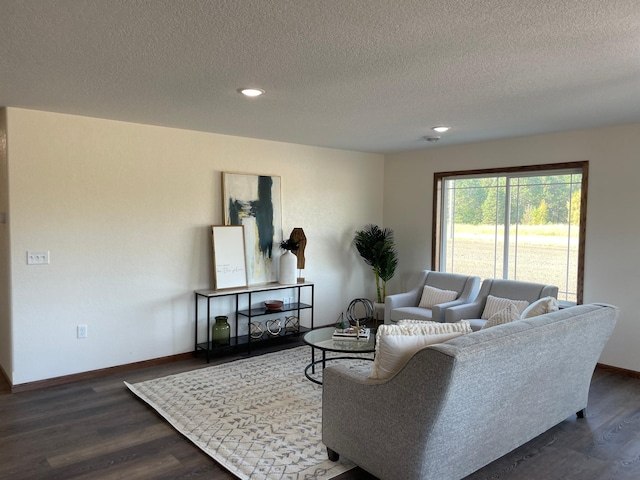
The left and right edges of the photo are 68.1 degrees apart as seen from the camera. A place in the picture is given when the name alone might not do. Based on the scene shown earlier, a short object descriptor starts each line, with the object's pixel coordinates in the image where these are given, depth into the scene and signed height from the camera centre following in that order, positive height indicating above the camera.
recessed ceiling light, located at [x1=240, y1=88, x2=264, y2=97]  3.15 +0.85
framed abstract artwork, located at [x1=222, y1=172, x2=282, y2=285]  5.05 +0.02
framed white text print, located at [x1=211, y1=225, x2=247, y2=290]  4.89 -0.42
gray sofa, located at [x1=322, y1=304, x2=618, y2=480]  2.21 -0.94
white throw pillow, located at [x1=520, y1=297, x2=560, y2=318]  3.12 -0.57
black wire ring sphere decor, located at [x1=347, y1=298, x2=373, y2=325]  6.23 -1.24
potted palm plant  6.05 -0.43
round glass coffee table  3.75 -1.03
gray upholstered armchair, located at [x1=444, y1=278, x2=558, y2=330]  4.62 -0.74
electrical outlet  4.18 -1.03
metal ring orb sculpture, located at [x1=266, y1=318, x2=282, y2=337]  5.29 -1.23
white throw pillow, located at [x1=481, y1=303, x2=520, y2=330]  2.97 -0.61
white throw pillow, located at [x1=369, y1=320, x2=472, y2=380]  2.45 -0.64
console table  4.77 -1.00
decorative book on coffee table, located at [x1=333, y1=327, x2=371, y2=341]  4.01 -0.99
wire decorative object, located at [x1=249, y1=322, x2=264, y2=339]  5.14 -1.25
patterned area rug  2.80 -1.44
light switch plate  3.92 -0.36
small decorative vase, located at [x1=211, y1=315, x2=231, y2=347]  4.82 -1.18
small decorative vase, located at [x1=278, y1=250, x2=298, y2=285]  5.29 -0.55
